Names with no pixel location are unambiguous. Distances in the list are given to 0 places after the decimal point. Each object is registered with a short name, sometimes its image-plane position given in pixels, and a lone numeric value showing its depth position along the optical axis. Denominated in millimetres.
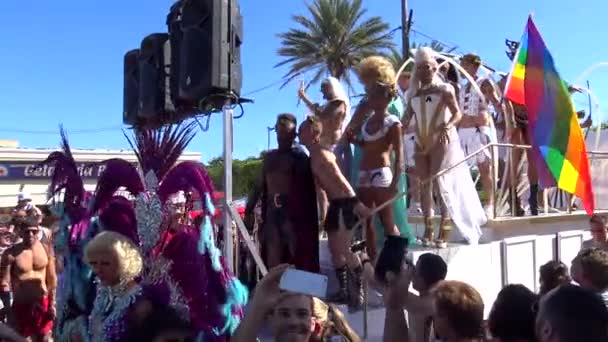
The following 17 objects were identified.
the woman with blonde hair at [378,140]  4957
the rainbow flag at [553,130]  6043
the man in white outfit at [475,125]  7195
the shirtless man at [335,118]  5094
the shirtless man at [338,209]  4656
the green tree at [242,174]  28703
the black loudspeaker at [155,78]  4445
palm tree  24781
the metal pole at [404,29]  19859
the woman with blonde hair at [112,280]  2633
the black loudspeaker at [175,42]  4328
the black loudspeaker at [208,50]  3982
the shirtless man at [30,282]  5969
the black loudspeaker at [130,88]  4973
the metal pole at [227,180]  4215
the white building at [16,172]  22297
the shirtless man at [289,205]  4680
